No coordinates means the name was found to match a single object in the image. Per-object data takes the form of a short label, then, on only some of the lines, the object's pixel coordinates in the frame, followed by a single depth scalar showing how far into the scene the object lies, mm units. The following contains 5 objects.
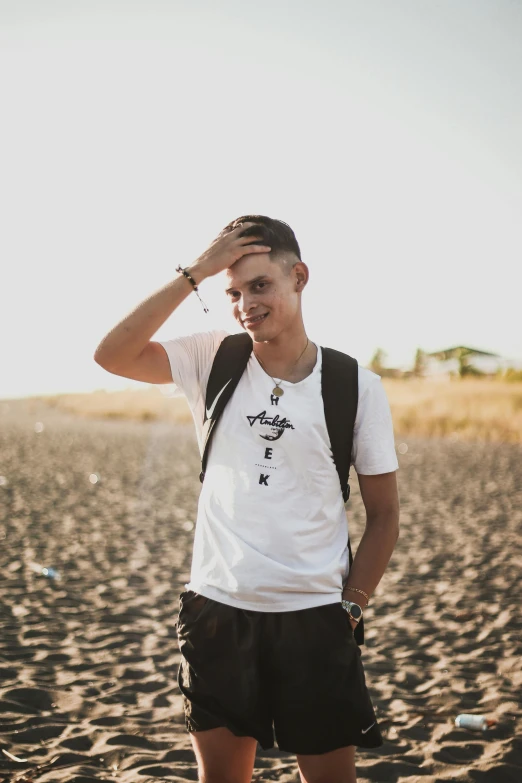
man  2398
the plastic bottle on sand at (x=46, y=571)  9204
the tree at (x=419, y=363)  56300
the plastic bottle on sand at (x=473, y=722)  4754
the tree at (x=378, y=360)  66912
